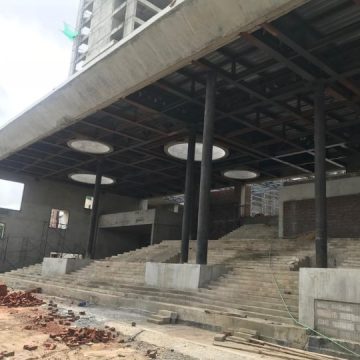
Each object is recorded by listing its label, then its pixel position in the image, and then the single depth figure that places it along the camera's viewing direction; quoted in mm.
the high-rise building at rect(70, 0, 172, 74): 57531
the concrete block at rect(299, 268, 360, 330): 9492
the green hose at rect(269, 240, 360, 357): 8802
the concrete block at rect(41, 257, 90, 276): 25562
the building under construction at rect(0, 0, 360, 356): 12336
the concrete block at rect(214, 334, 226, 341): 9562
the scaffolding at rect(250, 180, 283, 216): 40500
